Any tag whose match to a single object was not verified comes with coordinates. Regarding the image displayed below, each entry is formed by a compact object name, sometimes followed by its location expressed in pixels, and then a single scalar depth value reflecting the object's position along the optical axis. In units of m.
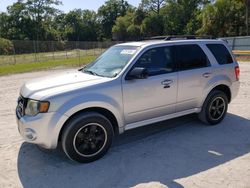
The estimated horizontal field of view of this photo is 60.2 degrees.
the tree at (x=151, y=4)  60.46
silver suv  3.15
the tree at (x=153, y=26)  52.22
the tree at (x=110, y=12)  73.63
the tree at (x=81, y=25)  68.30
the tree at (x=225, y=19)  30.20
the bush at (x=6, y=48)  31.01
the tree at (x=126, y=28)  56.18
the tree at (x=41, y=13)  59.75
